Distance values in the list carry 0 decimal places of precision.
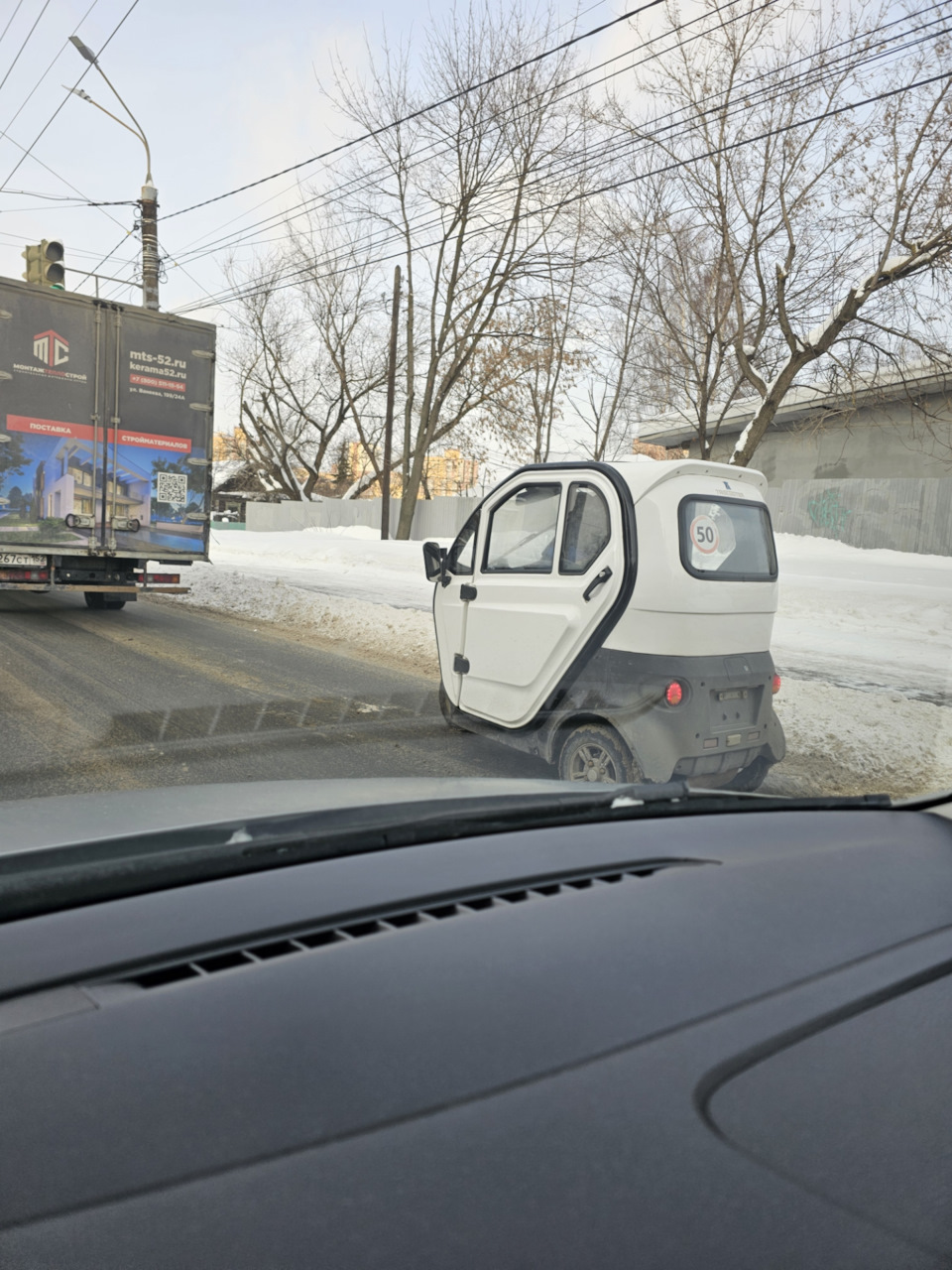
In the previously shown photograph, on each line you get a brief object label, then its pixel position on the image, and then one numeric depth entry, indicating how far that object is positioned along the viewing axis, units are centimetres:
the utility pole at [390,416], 3086
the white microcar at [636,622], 507
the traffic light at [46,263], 1559
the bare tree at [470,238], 2406
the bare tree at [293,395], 4244
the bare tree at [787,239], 1652
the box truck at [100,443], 1134
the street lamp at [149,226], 1939
